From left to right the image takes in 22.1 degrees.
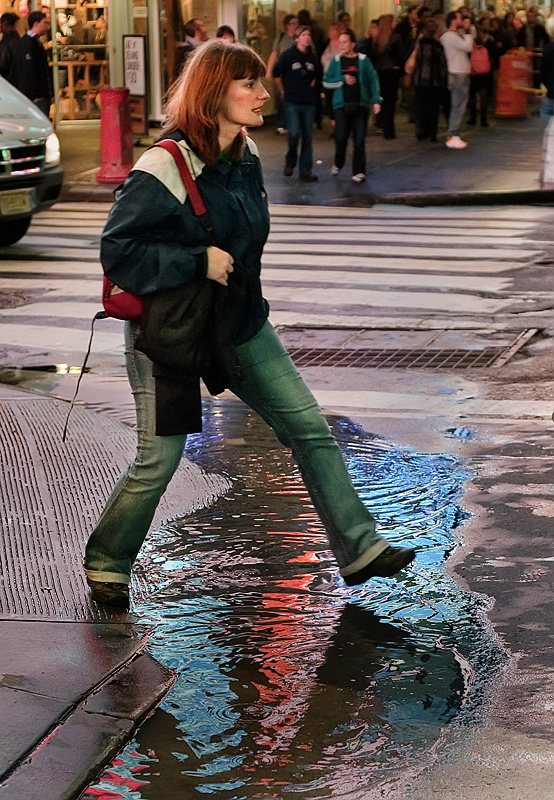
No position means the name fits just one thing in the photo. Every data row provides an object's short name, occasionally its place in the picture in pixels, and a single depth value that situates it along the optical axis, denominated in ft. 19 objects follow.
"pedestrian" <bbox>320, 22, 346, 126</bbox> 74.69
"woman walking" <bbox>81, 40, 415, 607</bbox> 14.47
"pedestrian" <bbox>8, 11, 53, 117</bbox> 64.69
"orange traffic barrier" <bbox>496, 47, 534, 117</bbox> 95.55
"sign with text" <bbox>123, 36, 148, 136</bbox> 70.54
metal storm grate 28.84
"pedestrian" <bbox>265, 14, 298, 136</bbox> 80.53
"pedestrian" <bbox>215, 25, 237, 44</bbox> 66.03
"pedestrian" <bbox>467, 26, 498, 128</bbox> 85.40
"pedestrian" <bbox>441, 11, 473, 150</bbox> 75.87
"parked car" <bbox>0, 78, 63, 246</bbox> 43.50
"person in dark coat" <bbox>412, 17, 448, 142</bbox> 77.56
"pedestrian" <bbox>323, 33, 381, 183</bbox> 61.31
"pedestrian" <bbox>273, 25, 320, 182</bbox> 61.93
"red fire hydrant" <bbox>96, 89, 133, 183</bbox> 62.59
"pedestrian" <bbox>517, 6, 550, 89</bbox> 115.55
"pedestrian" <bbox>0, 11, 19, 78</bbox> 66.44
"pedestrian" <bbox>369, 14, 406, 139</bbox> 81.71
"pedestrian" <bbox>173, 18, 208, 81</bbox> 65.62
